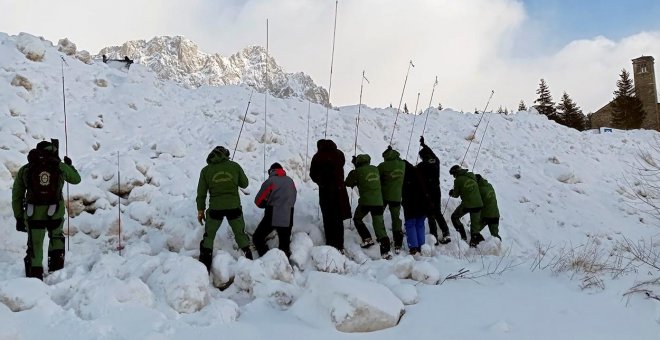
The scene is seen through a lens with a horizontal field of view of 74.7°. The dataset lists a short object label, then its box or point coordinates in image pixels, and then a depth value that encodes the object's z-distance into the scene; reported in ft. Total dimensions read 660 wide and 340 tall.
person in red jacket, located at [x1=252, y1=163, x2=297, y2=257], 21.90
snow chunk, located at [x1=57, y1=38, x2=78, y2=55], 45.71
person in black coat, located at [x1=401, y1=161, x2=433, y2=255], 25.22
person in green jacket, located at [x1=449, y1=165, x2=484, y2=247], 29.14
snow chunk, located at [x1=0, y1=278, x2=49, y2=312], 13.44
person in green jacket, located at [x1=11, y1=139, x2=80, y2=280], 18.42
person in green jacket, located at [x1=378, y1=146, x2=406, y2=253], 25.79
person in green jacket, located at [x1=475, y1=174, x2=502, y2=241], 30.17
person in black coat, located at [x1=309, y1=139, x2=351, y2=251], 23.77
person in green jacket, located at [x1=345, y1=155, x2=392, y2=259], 24.40
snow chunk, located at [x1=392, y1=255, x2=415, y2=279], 18.54
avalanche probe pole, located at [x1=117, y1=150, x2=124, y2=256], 22.69
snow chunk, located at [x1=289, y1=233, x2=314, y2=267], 20.29
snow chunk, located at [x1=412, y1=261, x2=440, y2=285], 17.88
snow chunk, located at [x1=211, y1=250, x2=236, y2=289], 17.88
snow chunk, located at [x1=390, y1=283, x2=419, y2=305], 15.74
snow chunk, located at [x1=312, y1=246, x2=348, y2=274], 19.58
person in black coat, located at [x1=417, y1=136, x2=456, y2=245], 29.37
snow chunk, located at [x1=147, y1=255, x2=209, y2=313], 14.75
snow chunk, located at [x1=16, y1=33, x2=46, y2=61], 40.19
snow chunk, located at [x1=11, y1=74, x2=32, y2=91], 35.49
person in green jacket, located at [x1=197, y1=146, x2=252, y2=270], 20.89
